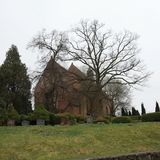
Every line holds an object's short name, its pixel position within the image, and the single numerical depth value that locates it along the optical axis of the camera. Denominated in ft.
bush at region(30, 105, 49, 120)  51.16
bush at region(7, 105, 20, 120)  51.75
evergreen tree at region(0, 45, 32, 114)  78.74
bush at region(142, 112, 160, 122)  48.45
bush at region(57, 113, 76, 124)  50.86
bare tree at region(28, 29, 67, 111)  78.46
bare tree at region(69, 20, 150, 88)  82.45
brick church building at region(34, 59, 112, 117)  78.74
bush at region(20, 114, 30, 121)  51.91
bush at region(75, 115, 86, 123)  58.36
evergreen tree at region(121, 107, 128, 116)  103.41
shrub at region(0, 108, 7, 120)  50.43
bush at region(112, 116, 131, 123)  48.11
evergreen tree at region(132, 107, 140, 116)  92.38
